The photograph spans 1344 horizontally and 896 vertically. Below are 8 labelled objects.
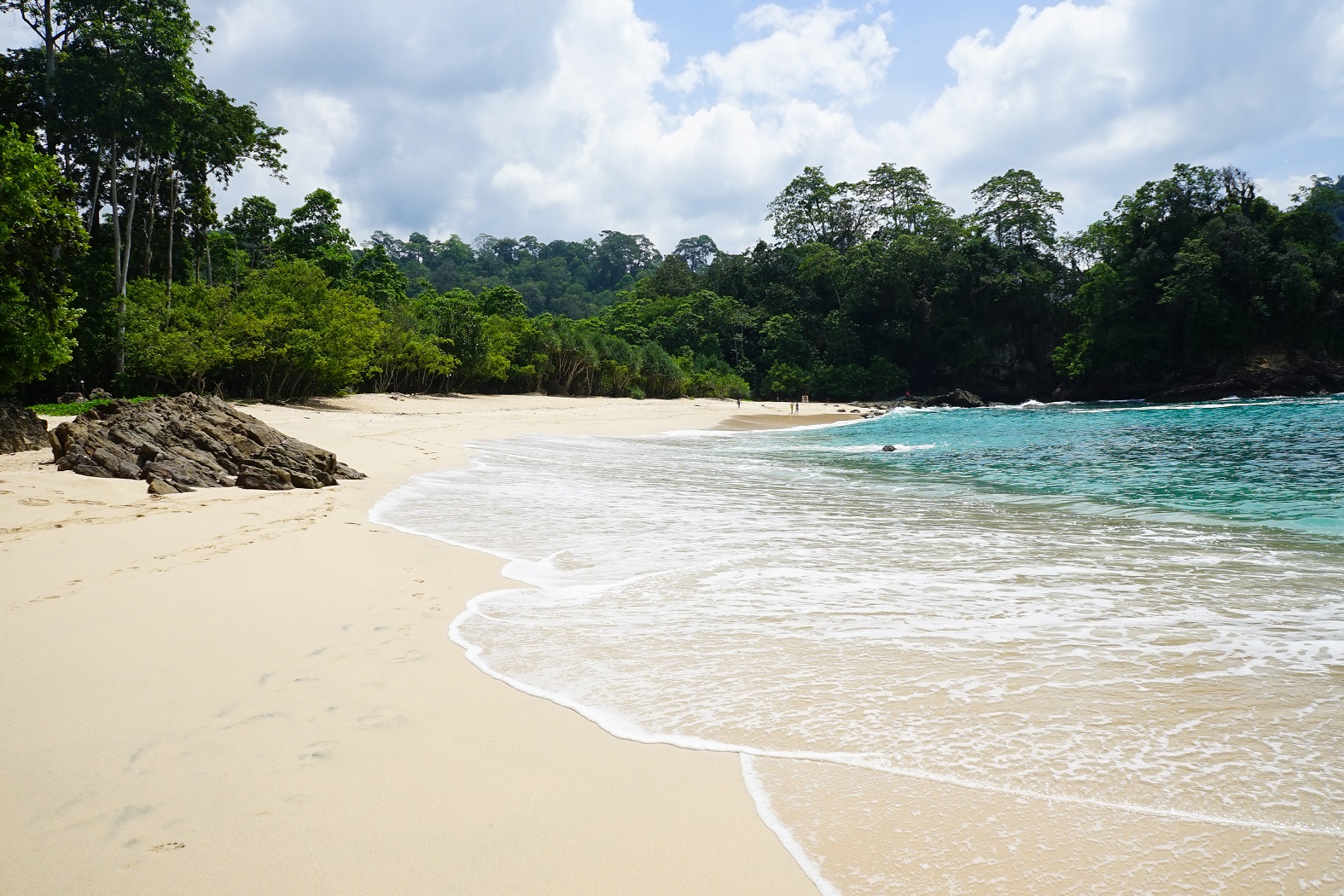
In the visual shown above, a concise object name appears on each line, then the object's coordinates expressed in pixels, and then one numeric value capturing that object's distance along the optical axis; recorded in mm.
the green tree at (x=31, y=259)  11273
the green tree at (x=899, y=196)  66250
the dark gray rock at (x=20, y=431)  10758
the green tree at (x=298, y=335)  23469
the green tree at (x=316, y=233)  36844
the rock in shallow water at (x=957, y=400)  51781
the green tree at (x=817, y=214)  70438
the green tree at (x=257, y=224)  38031
